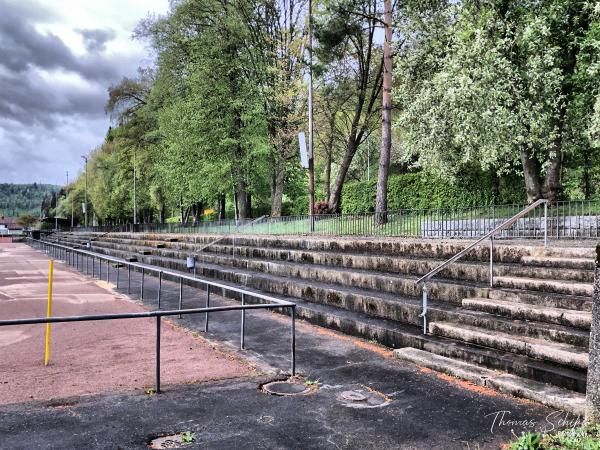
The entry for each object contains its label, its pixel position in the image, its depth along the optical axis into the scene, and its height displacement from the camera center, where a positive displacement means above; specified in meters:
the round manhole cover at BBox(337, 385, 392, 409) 5.35 -2.03
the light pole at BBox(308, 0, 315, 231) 22.94 +3.49
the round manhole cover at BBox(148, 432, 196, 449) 4.29 -1.98
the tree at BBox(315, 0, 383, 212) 22.77 +9.07
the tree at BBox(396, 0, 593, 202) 15.86 +4.52
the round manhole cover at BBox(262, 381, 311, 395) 5.79 -2.05
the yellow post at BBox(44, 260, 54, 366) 7.13 -1.96
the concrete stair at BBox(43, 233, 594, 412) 6.24 -1.49
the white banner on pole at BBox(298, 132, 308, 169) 21.38 +3.04
